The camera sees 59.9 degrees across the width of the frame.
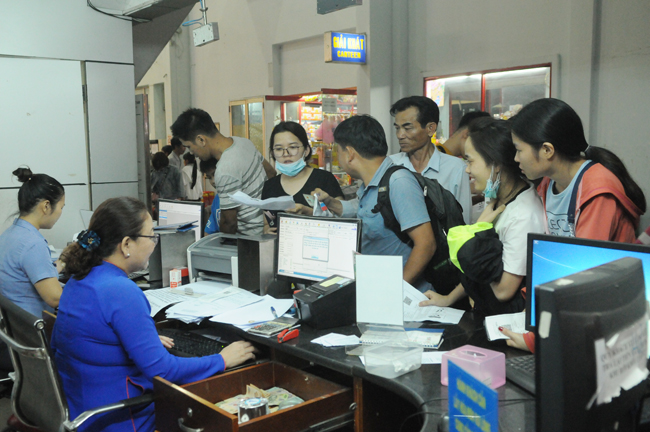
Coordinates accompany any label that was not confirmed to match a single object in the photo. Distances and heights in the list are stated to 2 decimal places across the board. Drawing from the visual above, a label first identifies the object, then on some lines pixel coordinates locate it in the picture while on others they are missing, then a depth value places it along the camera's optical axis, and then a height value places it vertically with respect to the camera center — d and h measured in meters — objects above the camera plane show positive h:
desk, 1.42 -0.66
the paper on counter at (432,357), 1.76 -0.64
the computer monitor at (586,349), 0.85 -0.30
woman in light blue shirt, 2.78 -0.54
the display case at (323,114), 6.88 +0.56
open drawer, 1.57 -0.77
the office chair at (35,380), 1.76 -0.75
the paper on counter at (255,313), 2.27 -0.66
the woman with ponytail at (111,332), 1.81 -0.57
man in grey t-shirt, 3.60 -0.05
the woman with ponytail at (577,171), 1.86 -0.06
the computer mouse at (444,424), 1.20 -0.57
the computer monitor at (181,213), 3.54 -0.37
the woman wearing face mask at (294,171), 3.39 -0.10
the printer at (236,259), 2.64 -0.51
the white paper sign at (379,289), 1.94 -0.47
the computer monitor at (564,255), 1.45 -0.29
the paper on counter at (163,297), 2.58 -0.68
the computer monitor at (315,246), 2.42 -0.40
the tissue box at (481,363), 1.49 -0.56
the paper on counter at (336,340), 1.96 -0.65
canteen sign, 6.36 +1.22
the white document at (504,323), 1.86 -0.57
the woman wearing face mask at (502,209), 1.90 -0.19
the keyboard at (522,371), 1.50 -0.60
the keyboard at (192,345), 2.16 -0.75
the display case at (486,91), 5.34 +0.64
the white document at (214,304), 2.39 -0.66
